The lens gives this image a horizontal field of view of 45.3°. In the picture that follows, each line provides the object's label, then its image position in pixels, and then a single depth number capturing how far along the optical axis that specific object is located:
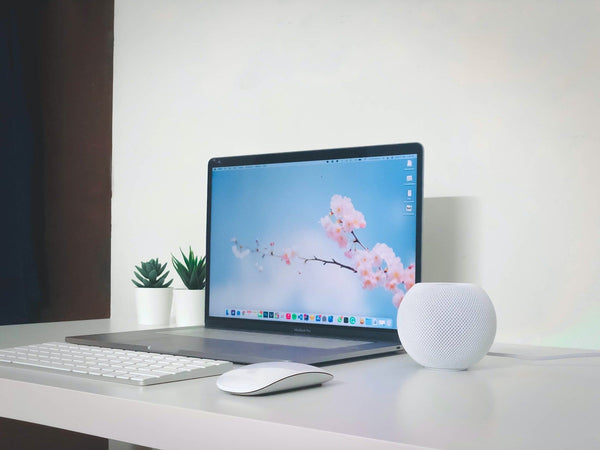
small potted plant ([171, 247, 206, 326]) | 1.39
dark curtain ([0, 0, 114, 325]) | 1.73
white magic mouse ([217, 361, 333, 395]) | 0.68
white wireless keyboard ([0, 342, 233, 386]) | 0.77
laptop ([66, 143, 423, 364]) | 1.08
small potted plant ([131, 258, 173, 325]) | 1.41
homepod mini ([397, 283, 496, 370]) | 0.86
